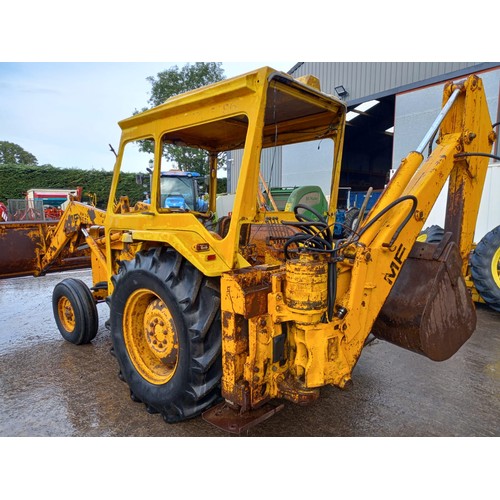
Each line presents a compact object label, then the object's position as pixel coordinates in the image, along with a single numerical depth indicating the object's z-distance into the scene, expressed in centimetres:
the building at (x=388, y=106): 878
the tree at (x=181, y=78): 2856
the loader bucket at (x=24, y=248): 470
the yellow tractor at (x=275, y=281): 215
